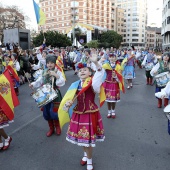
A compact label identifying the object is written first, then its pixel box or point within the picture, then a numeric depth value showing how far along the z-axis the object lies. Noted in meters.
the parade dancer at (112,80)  5.47
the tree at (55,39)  31.48
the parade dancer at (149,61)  9.83
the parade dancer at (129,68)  9.58
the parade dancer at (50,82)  4.09
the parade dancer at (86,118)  3.05
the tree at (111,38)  61.72
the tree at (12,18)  37.19
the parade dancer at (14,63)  7.27
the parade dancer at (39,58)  5.95
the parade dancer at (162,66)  5.83
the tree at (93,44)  46.08
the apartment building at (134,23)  103.50
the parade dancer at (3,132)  3.71
